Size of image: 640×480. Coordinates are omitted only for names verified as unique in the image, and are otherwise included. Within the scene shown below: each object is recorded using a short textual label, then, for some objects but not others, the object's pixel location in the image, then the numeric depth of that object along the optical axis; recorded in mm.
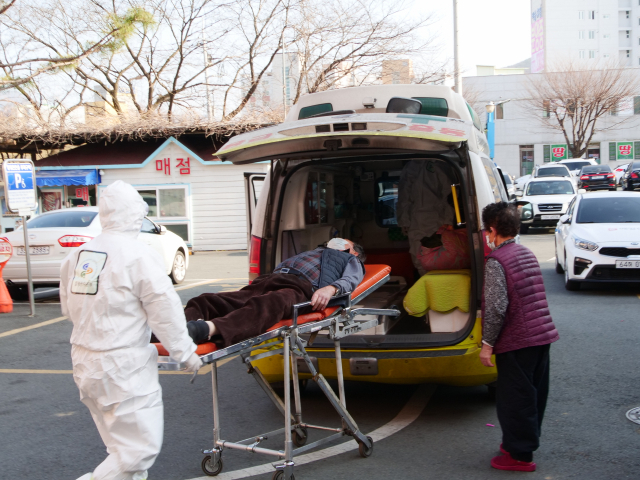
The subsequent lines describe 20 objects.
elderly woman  4074
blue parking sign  9914
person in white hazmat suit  3256
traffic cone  10539
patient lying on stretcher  3777
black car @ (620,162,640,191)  33750
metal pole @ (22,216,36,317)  10039
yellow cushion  5270
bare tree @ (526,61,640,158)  48906
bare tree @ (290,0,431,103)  23594
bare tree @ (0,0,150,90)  17906
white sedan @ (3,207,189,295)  11102
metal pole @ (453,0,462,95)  20094
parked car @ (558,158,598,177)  42438
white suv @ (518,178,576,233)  21734
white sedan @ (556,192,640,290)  10062
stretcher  3818
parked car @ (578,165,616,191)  34812
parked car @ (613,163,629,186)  43238
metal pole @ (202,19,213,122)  26389
